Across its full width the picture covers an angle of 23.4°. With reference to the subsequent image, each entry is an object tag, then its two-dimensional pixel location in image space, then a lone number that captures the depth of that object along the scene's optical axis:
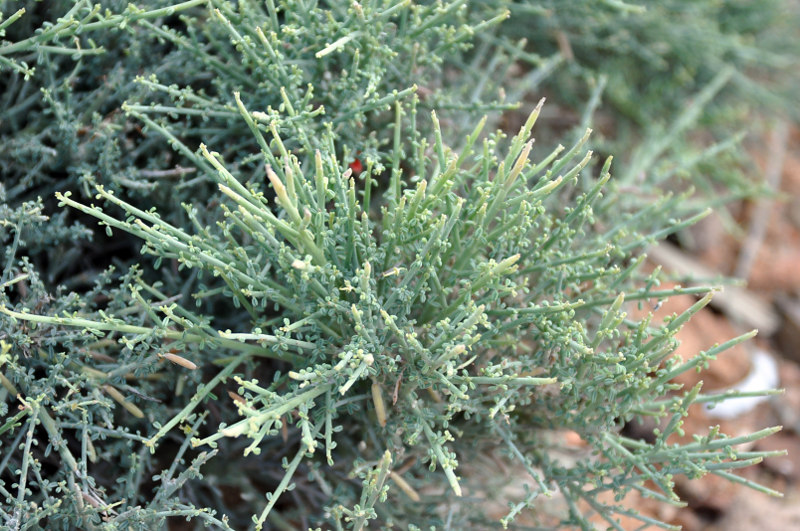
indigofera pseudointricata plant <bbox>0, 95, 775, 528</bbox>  0.70
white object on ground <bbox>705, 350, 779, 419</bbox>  0.97
